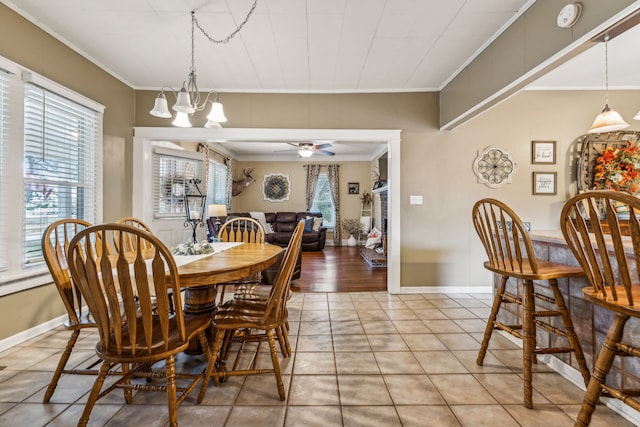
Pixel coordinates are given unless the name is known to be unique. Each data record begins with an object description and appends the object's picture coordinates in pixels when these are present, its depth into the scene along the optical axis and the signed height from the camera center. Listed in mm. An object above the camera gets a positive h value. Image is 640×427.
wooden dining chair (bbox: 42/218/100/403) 1596 -489
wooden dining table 1475 -299
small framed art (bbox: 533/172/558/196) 3762 +374
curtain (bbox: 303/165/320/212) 8484 +915
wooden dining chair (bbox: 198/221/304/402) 1608 -587
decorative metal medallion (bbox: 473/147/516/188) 3760 +574
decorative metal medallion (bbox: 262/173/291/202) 8516 +717
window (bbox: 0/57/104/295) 2256 +405
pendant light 2703 +830
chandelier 2094 +795
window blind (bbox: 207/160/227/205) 6578 +653
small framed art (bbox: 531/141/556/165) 3742 +758
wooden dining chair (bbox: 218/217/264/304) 2535 -271
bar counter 1510 -626
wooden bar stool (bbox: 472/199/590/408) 1618 -488
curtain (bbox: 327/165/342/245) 8484 +451
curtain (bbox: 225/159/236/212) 7559 +821
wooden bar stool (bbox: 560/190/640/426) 1077 -311
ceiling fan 5761 +1270
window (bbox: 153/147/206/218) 3992 +493
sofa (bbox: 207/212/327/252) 6934 -461
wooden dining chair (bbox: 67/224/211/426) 1230 -395
